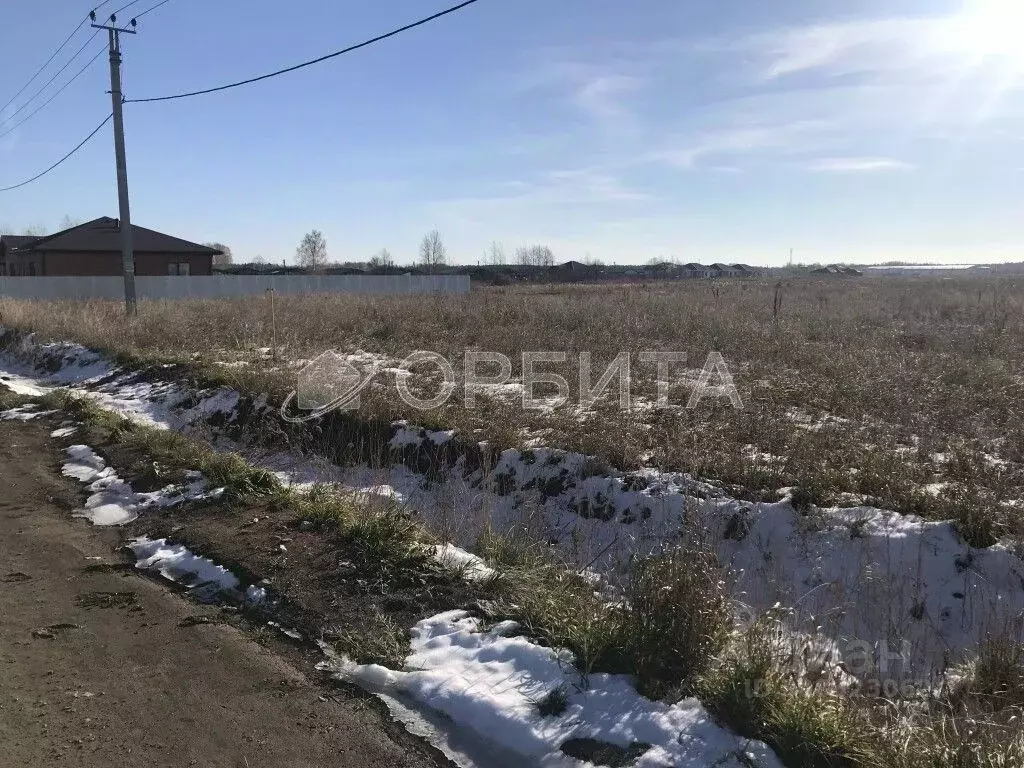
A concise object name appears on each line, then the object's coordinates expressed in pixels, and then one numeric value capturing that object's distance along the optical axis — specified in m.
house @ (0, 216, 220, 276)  46.00
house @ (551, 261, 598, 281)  79.50
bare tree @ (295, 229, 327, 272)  104.94
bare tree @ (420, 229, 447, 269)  105.19
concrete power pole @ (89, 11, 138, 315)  19.14
